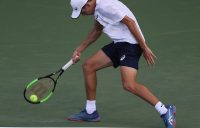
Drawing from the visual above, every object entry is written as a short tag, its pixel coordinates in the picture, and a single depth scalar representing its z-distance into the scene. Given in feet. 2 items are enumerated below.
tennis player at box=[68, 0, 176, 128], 63.05
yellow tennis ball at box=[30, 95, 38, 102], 64.62
